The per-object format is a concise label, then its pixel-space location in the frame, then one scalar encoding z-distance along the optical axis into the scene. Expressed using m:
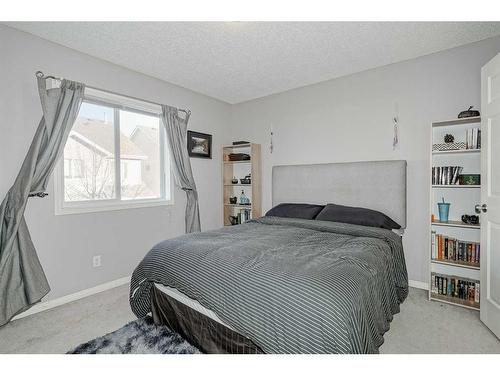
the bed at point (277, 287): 1.25
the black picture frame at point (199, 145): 3.88
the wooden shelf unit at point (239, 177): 4.08
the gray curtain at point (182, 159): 3.48
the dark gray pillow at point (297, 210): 3.22
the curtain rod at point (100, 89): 2.41
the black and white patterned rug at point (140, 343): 1.80
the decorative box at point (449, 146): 2.50
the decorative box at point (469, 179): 2.44
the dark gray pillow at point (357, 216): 2.74
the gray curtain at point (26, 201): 2.17
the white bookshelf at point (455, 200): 2.50
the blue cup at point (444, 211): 2.63
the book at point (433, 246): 2.65
